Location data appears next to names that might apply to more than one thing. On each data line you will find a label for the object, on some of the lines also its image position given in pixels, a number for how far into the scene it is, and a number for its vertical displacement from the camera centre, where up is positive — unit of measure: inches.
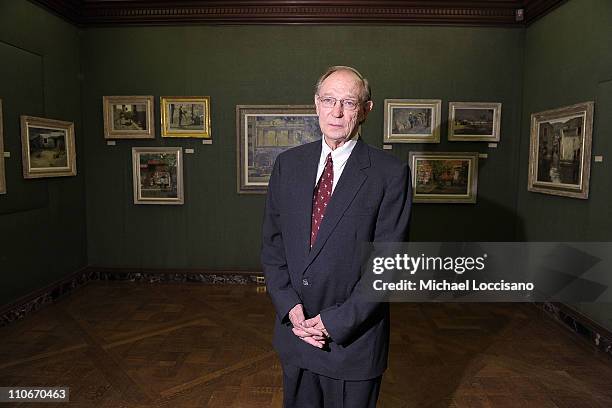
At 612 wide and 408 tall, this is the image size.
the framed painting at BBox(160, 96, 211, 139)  267.7 +29.4
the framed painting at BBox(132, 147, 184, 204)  271.7 -5.8
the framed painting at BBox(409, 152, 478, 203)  265.7 -4.8
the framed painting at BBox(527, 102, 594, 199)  197.5 +9.0
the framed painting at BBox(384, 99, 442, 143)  263.1 +27.5
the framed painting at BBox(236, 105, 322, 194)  267.3 +20.0
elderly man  84.4 -15.1
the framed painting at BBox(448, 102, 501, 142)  263.0 +28.1
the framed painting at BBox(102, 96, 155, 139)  268.7 +28.5
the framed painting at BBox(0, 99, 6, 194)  199.2 -1.1
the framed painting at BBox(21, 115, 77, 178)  217.9 +8.5
